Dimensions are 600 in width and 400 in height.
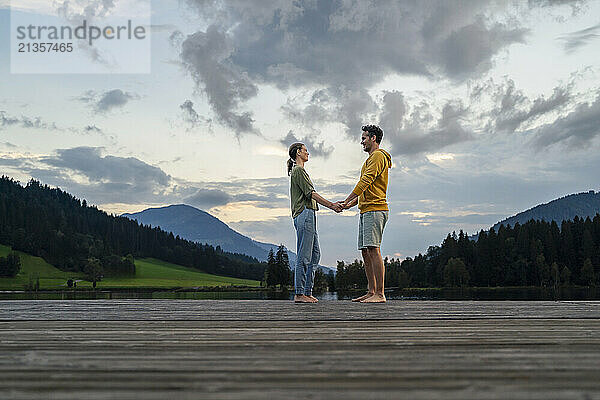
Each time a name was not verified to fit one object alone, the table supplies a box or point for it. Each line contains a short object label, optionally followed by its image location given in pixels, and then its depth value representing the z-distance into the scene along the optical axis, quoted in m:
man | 8.80
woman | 8.91
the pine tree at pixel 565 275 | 102.88
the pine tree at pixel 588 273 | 99.69
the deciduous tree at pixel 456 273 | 110.38
